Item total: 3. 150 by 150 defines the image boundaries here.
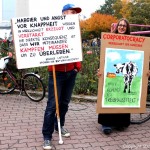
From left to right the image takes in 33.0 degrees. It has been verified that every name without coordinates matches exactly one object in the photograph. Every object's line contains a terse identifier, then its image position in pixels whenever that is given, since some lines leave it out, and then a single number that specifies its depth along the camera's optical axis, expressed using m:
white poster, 3.32
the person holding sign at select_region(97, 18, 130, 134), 3.82
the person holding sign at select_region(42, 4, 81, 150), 3.36
